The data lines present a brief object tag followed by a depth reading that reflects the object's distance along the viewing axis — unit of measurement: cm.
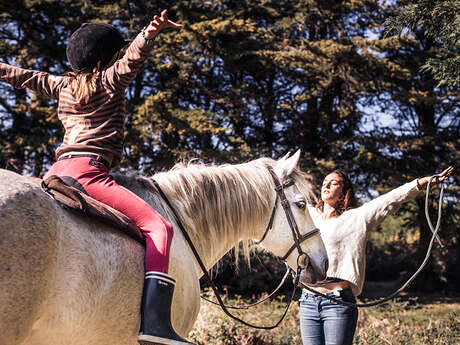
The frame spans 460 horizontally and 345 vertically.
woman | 334
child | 223
